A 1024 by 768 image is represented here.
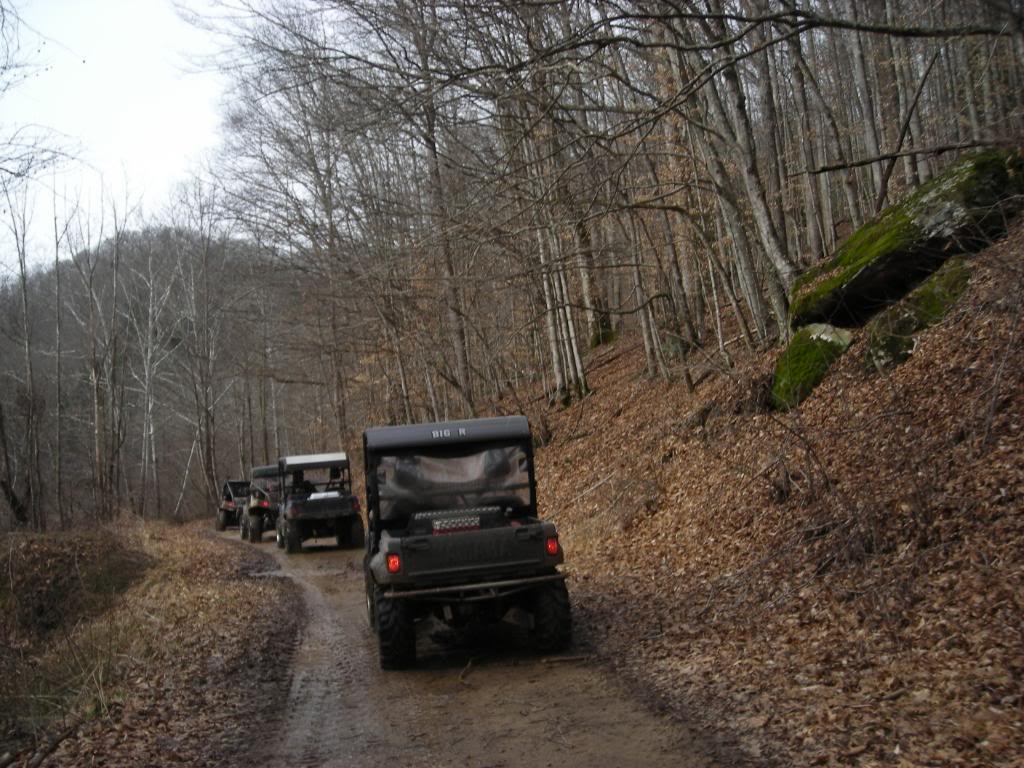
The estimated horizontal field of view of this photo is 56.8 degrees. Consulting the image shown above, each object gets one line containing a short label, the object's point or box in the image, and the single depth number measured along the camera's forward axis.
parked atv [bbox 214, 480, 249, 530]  31.82
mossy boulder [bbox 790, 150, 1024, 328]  11.52
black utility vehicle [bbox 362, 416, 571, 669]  8.16
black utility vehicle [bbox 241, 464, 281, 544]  24.97
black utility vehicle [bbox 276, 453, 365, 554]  20.33
